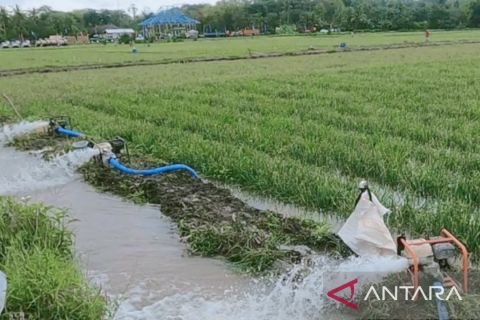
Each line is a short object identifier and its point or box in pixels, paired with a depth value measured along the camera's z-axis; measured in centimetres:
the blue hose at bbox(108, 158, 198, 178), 552
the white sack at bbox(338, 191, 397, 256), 301
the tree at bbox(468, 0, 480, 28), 6675
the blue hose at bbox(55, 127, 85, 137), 738
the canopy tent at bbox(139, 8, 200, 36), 8312
